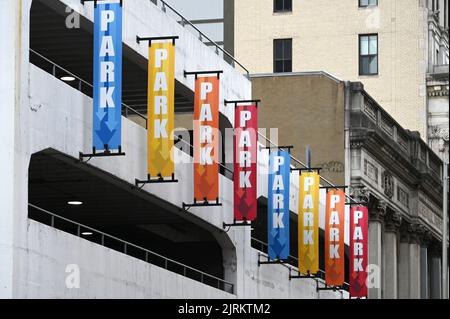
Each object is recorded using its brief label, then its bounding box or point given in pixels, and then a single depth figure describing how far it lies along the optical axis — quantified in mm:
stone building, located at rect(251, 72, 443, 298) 70812
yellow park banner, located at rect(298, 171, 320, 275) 55750
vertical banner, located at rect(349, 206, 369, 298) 62125
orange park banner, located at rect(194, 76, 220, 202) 44969
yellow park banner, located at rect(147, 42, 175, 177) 41781
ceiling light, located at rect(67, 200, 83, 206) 48031
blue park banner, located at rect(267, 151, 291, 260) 52781
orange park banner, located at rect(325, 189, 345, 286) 58969
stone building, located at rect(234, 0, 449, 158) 88438
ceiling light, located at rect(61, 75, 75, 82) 43266
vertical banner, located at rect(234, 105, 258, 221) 48719
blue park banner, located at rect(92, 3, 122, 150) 38875
